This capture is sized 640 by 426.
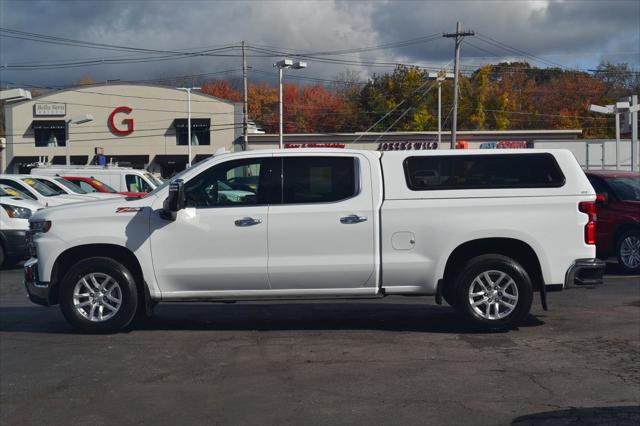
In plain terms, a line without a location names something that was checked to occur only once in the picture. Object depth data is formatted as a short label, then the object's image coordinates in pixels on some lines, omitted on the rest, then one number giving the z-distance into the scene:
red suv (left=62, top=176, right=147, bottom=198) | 23.31
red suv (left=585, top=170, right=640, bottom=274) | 13.69
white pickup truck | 8.84
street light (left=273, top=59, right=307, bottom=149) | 34.78
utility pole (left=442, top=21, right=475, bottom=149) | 41.89
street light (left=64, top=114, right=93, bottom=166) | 41.37
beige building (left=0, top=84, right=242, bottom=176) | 62.69
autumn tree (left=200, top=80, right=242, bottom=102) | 81.75
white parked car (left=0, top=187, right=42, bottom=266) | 15.68
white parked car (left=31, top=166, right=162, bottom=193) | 25.64
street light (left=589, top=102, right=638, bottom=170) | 29.25
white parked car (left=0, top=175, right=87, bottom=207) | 18.12
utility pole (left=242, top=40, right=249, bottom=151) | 43.96
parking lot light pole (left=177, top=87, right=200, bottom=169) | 57.06
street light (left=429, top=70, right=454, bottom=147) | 39.36
